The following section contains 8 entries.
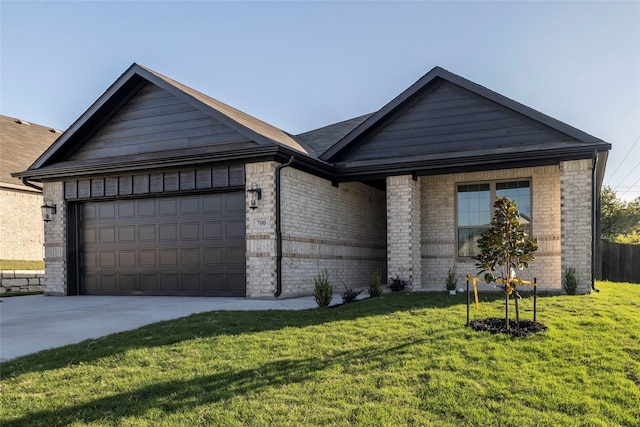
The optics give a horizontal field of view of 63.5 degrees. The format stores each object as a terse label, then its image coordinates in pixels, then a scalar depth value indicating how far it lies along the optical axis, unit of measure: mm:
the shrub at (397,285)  13922
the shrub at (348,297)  11148
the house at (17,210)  20000
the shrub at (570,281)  11859
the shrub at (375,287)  12477
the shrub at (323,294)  10477
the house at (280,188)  13023
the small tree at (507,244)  7477
